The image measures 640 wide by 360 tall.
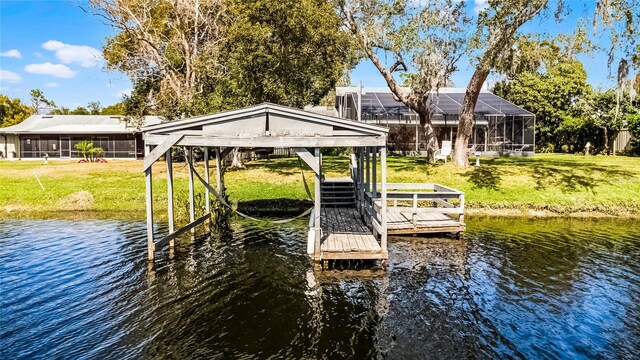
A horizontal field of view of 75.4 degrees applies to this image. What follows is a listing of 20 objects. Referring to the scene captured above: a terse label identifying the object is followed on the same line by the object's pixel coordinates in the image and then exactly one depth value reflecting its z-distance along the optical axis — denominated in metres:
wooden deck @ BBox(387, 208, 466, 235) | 14.64
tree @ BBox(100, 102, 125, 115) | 62.66
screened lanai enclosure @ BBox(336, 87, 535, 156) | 34.22
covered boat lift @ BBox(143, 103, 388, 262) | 10.67
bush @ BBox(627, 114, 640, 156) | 32.03
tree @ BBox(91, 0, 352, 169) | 21.94
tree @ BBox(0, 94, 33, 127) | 55.72
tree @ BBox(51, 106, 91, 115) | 65.50
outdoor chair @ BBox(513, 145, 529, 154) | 34.59
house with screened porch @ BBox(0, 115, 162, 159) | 40.09
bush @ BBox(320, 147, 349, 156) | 37.57
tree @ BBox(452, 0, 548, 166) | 18.45
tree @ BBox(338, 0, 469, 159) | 21.52
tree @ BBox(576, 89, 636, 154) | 34.06
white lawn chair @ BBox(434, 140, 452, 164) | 26.42
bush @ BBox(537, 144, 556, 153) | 40.22
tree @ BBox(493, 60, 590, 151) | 40.25
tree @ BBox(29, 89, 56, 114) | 74.19
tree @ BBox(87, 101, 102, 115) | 69.34
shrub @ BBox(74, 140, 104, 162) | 34.16
